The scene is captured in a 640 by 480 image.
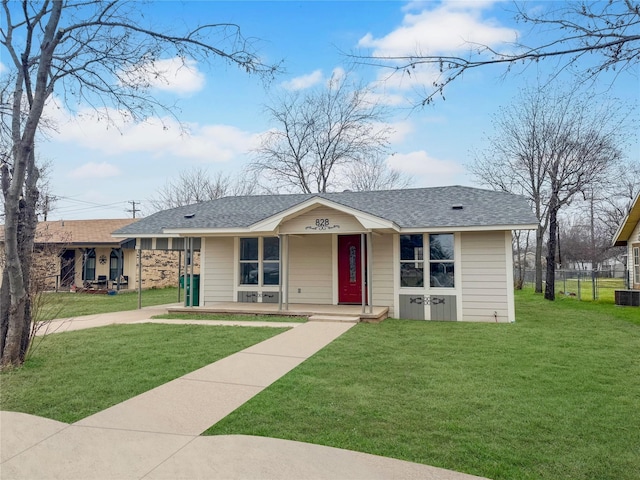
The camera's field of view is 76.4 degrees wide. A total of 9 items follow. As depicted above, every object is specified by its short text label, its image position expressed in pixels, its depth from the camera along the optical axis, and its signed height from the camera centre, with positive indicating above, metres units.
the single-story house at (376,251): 10.38 +0.27
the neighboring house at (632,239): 16.67 +0.94
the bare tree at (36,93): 5.51 +2.48
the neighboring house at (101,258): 20.67 +0.20
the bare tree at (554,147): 17.95 +5.24
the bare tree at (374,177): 29.30 +6.29
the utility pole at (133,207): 39.28 +5.27
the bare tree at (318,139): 25.62 +7.84
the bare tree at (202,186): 33.75 +6.34
